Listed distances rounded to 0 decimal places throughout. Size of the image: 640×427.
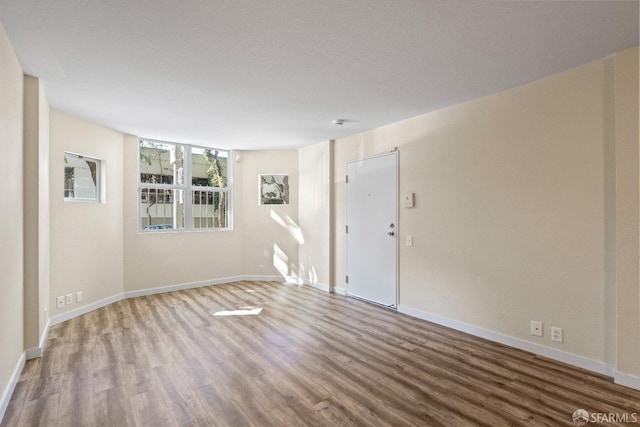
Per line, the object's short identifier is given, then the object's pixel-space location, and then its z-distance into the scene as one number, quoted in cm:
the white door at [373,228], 427
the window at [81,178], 398
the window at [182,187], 512
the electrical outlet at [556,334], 274
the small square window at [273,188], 607
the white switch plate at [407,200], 399
